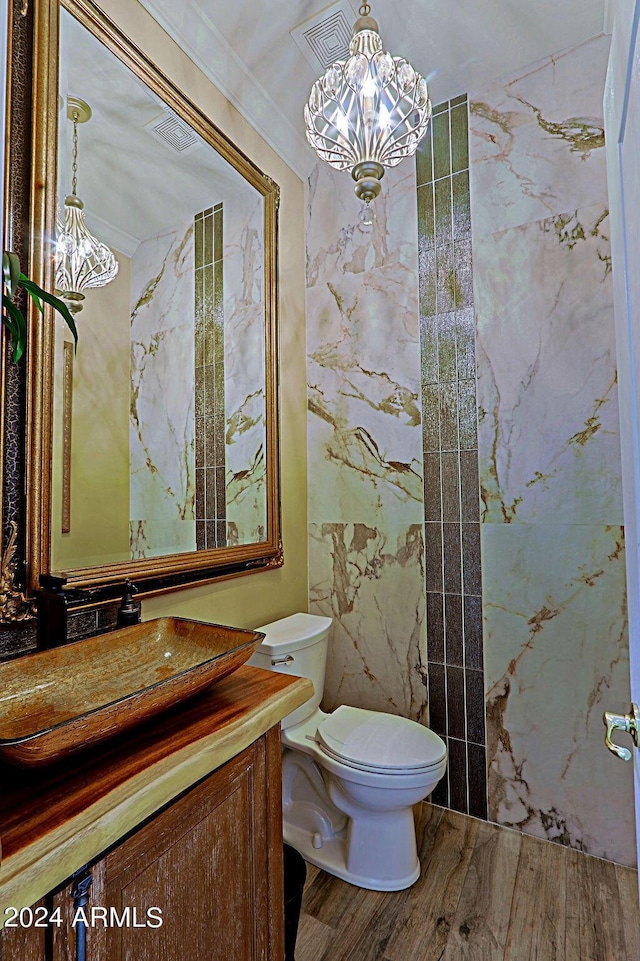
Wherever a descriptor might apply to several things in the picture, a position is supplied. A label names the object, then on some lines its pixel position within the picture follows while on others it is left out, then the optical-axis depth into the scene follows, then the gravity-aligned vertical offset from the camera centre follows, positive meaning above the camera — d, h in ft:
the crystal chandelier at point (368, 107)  5.22 +4.17
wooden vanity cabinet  2.63 -2.21
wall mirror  4.33 +1.80
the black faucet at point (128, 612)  4.38 -0.94
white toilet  5.37 -3.01
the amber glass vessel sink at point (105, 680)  2.70 -1.21
